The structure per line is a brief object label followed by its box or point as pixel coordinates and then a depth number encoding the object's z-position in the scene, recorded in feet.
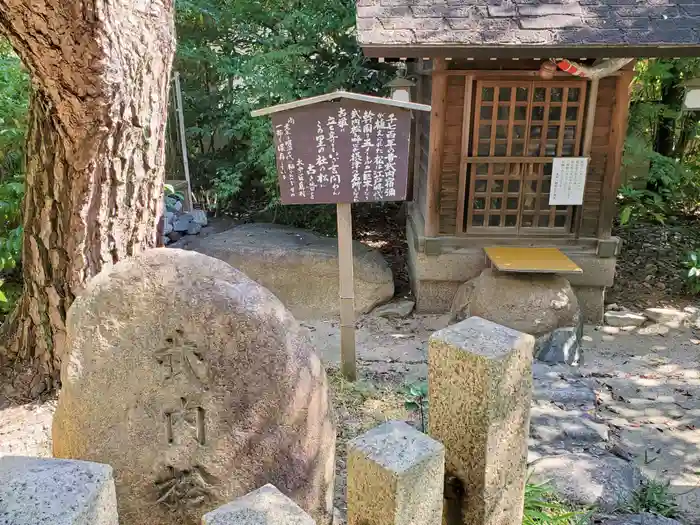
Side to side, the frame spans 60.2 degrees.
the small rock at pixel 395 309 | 22.72
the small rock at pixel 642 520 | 10.43
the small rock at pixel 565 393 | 15.39
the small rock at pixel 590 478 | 11.16
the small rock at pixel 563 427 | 13.73
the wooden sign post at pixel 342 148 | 14.40
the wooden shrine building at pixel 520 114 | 18.51
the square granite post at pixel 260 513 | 5.19
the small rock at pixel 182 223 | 25.15
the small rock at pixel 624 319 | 22.18
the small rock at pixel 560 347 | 19.02
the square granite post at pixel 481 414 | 7.53
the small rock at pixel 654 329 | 21.49
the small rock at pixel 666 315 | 22.12
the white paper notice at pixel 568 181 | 21.09
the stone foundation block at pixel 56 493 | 4.22
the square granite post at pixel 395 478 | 6.41
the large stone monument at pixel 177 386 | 7.68
